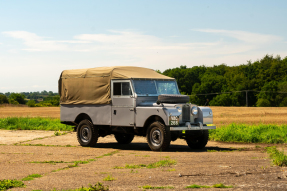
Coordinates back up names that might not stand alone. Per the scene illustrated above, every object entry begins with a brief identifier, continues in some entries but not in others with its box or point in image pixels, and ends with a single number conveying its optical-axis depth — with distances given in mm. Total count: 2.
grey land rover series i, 14227
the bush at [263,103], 77625
